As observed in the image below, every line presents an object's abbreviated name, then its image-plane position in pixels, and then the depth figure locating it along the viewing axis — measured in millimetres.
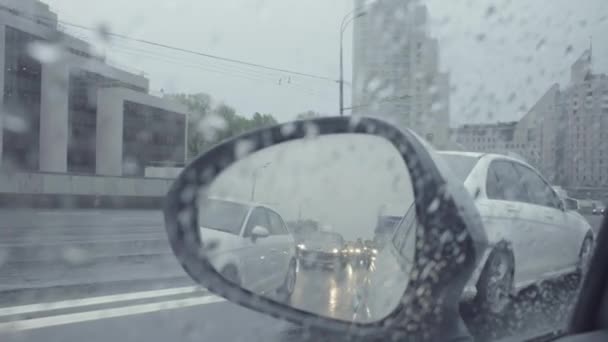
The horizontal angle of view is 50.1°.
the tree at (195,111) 16045
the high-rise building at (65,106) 30547
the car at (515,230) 3461
